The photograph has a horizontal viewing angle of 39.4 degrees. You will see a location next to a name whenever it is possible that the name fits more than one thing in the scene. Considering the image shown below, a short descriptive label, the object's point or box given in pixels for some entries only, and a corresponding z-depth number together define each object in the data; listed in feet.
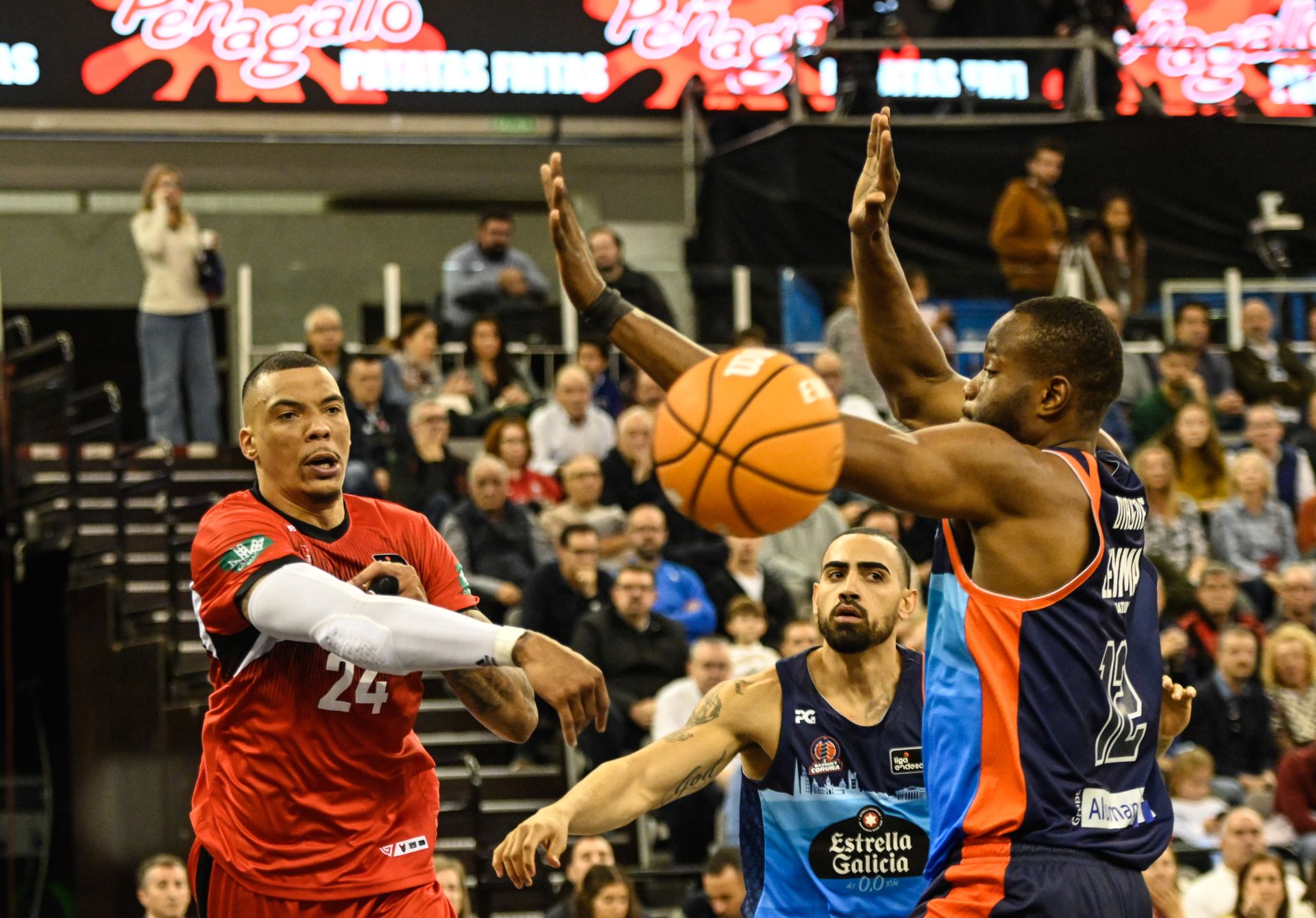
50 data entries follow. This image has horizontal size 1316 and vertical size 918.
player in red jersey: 17.57
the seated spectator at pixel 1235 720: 39.73
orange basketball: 13.79
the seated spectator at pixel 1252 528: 46.78
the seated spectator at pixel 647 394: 47.93
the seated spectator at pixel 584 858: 33.65
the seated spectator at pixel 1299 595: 42.37
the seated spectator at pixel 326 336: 46.24
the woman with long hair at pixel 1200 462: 48.70
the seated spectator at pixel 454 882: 31.78
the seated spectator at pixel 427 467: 43.88
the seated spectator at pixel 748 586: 42.24
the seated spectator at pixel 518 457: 44.78
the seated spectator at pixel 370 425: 44.57
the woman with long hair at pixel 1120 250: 56.08
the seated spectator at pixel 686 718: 36.63
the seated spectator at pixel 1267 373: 54.60
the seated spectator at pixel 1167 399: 51.03
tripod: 55.52
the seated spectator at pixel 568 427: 47.26
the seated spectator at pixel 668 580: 41.32
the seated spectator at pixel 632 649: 38.01
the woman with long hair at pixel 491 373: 49.26
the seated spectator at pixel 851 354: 50.83
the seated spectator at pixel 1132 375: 53.36
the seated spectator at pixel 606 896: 31.24
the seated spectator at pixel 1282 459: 49.60
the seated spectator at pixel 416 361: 48.73
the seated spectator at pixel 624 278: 49.55
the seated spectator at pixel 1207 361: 54.54
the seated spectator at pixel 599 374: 50.67
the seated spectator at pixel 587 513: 42.68
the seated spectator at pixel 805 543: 43.93
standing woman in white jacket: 48.91
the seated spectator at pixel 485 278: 52.31
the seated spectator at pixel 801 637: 37.37
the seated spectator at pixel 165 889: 32.48
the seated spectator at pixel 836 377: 46.98
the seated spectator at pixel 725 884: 32.17
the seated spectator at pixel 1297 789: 37.50
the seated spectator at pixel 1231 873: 34.22
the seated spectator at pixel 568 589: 39.40
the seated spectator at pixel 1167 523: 45.47
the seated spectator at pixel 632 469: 45.34
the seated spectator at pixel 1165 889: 31.60
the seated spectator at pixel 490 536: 41.39
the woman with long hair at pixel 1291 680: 40.52
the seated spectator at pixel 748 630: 38.27
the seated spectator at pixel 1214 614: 42.14
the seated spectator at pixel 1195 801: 36.94
